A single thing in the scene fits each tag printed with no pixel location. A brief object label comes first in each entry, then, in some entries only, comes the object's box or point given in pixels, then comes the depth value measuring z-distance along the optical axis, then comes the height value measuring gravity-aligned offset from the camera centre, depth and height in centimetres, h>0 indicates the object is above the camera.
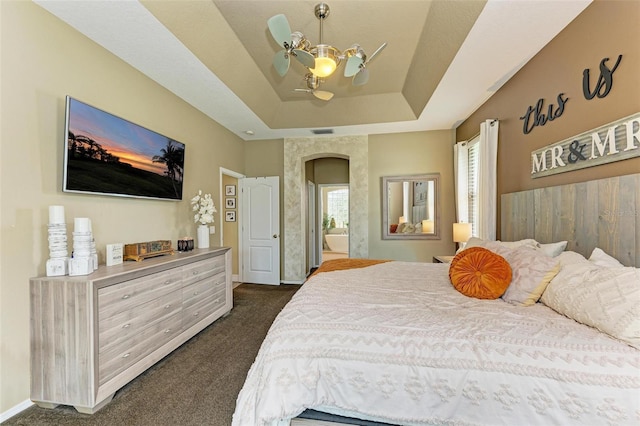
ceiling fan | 183 +128
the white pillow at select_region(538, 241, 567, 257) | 200 -29
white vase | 351 -29
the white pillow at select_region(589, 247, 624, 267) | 156 -30
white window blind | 381 +47
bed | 106 -68
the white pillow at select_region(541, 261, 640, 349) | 114 -44
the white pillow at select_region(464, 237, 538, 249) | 221 -30
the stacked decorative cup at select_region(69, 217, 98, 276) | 188 -26
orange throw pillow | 178 -46
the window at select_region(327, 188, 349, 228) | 1007 +31
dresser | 175 -87
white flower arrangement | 358 +8
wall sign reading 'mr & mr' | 161 +47
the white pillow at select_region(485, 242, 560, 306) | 166 -43
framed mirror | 482 +11
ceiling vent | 472 +155
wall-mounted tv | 205 +57
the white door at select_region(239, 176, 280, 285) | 514 -30
